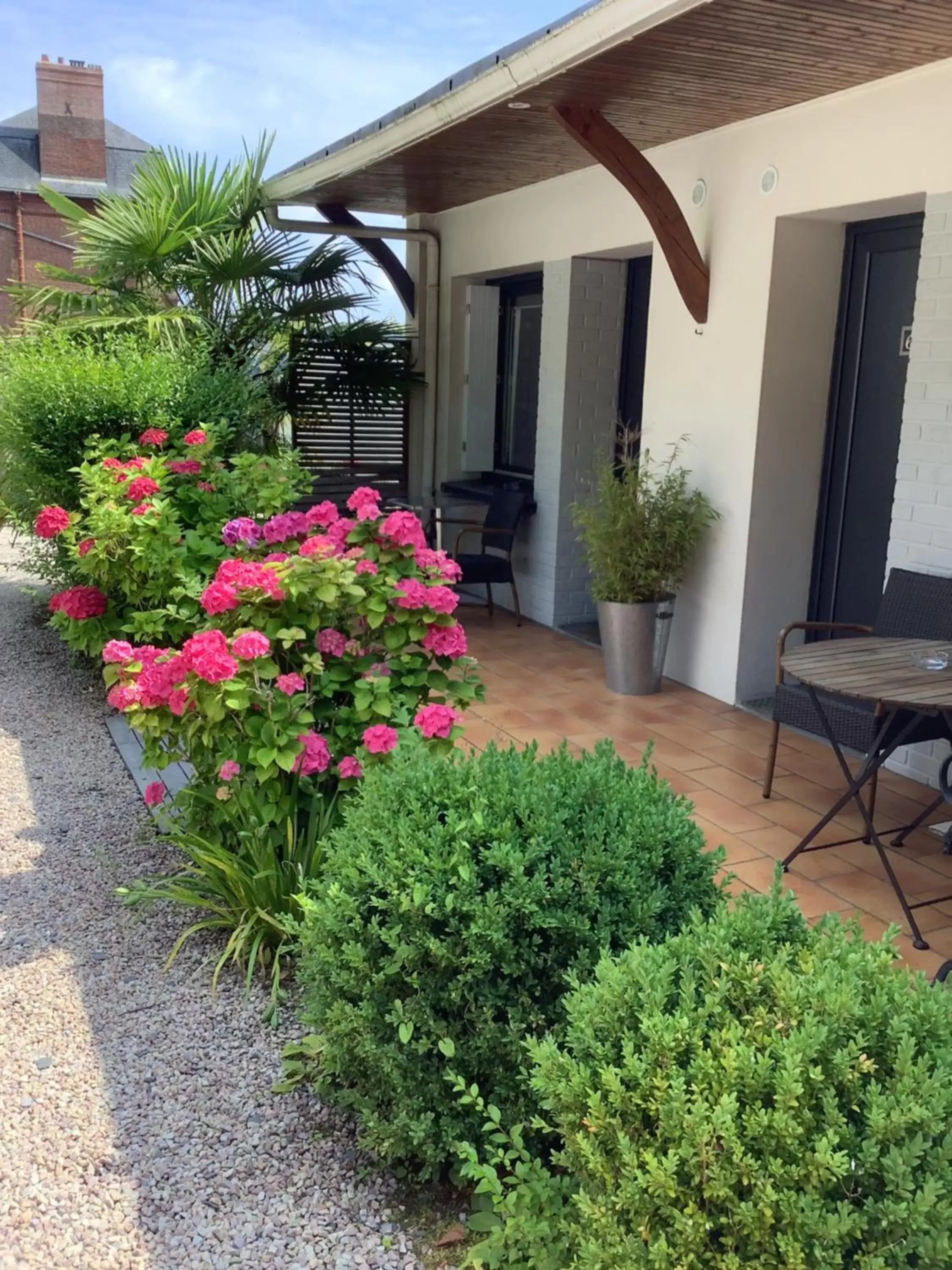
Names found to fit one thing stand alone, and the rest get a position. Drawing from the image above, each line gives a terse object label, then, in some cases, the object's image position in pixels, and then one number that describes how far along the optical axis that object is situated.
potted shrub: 5.26
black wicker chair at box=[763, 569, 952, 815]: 3.64
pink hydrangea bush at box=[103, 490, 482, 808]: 2.78
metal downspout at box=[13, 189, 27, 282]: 20.12
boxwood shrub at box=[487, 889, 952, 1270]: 1.29
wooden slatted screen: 7.73
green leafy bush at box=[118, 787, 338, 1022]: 2.80
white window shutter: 7.95
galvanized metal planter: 5.38
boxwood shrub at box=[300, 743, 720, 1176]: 1.92
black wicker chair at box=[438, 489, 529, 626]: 6.95
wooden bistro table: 3.03
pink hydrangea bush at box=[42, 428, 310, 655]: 4.12
